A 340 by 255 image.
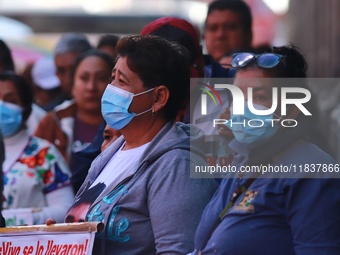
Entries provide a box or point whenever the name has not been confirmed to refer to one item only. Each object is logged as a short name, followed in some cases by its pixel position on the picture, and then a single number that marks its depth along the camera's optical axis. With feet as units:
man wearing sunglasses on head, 28.50
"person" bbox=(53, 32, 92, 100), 67.51
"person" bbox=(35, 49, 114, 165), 53.01
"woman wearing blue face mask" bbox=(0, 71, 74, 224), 45.55
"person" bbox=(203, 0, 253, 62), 51.26
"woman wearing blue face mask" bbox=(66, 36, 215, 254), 30.99
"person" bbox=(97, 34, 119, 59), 61.66
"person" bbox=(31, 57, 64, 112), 73.36
